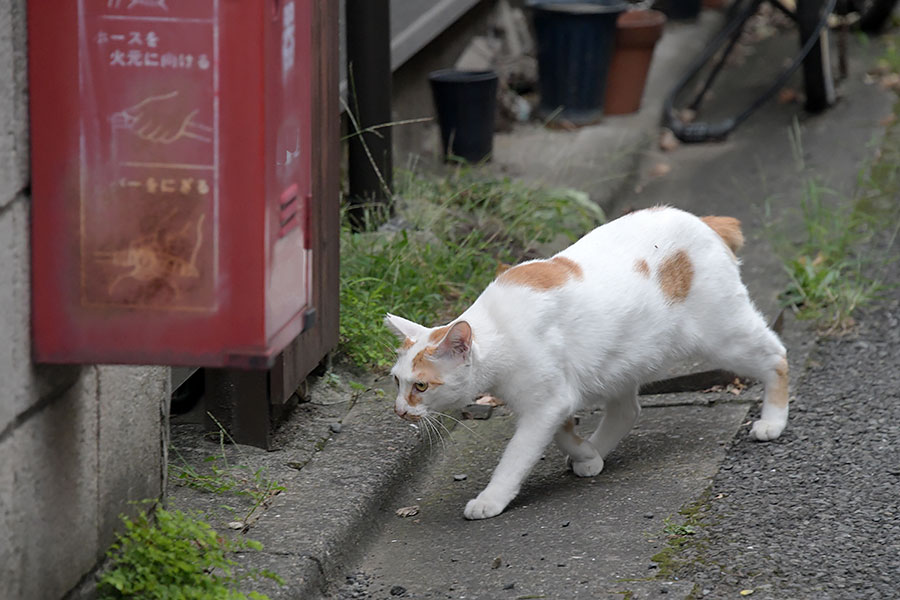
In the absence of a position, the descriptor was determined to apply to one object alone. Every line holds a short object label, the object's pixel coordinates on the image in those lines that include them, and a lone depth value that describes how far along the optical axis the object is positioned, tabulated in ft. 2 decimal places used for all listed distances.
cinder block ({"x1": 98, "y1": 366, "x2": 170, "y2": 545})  17.89
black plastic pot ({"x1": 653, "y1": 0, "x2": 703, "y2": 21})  65.82
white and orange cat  22.26
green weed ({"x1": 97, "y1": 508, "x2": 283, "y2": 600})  17.51
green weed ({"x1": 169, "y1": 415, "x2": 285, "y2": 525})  22.57
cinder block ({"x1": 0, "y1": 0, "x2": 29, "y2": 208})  14.64
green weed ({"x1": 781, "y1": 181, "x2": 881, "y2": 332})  32.48
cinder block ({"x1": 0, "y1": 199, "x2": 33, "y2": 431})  14.92
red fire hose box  14.61
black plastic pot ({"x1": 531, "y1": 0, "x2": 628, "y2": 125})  49.34
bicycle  49.17
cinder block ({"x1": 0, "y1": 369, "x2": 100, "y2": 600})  15.17
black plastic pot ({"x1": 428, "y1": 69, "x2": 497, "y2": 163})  42.88
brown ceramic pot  51.72
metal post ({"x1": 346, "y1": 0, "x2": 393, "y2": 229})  33.01
